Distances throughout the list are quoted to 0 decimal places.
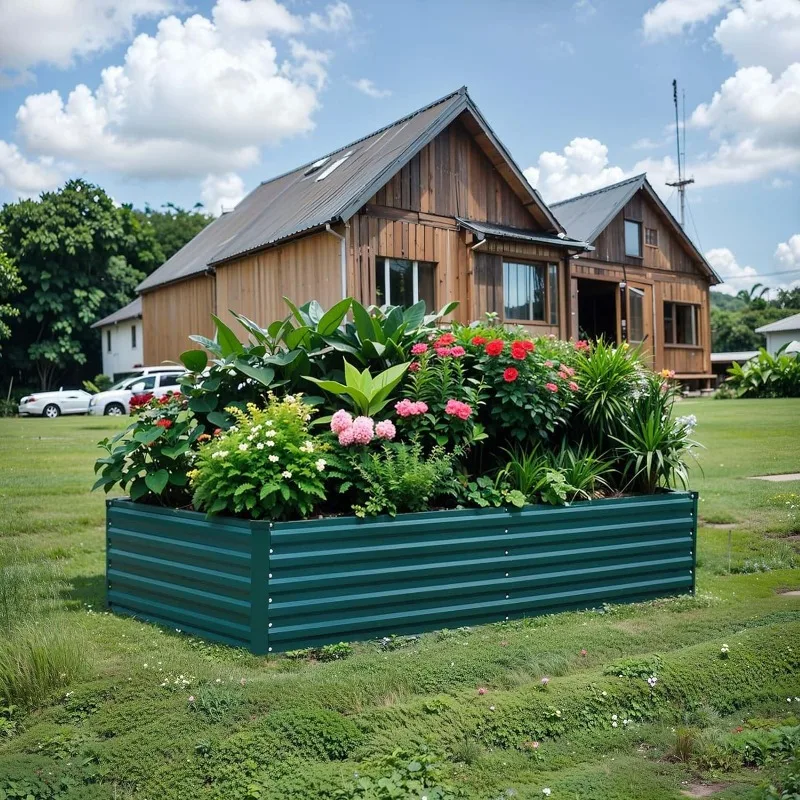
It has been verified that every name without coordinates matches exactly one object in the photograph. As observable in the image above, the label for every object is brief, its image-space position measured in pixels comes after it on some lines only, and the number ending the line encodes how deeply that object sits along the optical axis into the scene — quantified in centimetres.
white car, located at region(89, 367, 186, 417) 2362
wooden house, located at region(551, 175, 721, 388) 2466
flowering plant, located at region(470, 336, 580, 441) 541
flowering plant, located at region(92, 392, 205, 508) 514
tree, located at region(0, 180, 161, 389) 3512
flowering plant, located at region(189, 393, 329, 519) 443
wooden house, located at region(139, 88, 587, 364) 1559
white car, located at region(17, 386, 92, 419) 2700
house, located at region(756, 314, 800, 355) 4412
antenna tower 2945
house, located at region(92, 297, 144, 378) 3397
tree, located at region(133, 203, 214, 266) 4547
